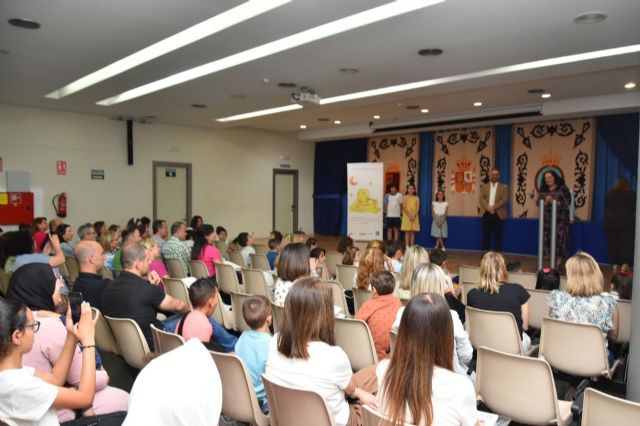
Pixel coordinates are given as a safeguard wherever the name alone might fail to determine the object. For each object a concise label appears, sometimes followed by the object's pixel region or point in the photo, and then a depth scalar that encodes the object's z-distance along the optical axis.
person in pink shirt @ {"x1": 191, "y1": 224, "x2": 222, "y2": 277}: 5.92
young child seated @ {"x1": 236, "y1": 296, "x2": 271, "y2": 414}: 2.50
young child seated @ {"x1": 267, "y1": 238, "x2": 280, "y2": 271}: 6.43
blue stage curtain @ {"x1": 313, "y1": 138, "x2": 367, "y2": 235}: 14.74
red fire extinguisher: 9.99
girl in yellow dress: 11.75
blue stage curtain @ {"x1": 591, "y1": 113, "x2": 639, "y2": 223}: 9.62
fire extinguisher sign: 10.07
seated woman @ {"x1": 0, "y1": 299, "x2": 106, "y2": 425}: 1.70
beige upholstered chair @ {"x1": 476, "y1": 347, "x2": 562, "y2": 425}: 2.36
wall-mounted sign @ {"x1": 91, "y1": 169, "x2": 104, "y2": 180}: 10.62
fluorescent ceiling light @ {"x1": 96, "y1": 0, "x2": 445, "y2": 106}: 4.54
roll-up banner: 10.55
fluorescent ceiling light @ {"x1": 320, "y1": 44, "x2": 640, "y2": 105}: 5.88
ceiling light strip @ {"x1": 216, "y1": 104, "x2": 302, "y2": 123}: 9.79
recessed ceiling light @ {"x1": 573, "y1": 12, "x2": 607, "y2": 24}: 4.57
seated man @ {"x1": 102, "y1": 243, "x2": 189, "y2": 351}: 3.24
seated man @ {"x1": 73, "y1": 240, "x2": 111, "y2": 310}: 3.62
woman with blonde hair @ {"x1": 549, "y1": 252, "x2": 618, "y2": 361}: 3.44
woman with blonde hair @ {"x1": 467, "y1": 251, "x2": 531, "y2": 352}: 3.53
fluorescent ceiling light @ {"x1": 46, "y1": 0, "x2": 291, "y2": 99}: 4.58
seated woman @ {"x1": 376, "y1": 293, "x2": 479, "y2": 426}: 1.64
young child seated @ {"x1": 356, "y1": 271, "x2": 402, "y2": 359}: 3.18
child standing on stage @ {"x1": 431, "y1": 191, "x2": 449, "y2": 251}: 11.70
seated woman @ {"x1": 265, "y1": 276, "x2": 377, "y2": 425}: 2.09
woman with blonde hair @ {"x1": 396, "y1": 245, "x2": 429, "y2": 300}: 4.14
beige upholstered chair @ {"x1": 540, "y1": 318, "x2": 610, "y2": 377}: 3.05
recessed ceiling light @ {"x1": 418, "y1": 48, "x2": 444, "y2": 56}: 5.77
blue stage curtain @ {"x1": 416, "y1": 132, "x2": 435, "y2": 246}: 12.89
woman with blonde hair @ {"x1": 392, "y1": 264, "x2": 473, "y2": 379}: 2.90
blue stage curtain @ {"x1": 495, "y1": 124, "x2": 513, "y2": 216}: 11.47
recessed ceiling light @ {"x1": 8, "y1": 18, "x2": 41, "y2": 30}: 4.79
